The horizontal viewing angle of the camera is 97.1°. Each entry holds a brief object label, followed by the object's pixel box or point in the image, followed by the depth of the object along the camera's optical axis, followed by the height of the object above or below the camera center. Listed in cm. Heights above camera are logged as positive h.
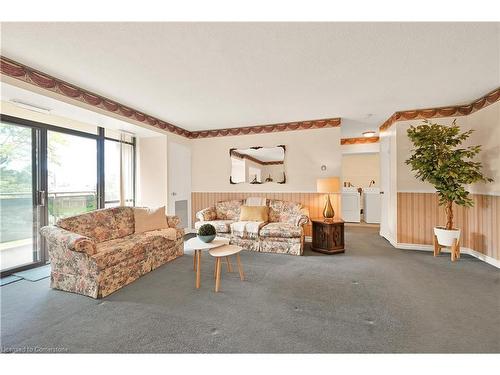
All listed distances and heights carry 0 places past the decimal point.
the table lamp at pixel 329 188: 391 -2
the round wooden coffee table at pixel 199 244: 261 -71
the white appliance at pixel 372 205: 654 -55
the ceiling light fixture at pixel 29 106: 279 +111
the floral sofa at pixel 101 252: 240 -76
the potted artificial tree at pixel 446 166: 324 +29
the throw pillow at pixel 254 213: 436 -52
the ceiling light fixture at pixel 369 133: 548 +134
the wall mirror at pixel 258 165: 495 +52
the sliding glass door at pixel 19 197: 300 -10
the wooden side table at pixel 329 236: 381 -87
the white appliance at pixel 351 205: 673 -57
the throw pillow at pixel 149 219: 351 -50
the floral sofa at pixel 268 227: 383 -72
